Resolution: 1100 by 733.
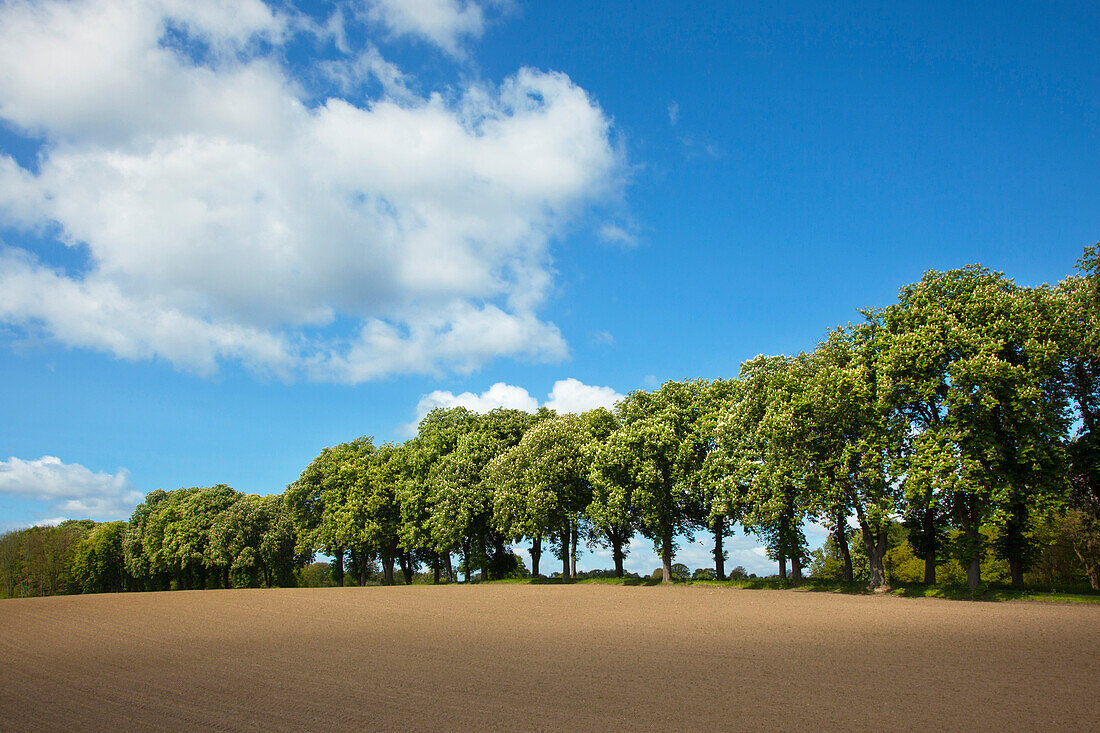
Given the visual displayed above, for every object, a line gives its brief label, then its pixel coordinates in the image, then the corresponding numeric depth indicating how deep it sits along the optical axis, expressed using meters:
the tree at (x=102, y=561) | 112.19
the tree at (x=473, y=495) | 68.56
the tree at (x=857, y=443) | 42.94
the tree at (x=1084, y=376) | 41.09
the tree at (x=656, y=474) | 56.22
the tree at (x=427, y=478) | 72.31
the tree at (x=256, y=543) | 88.81
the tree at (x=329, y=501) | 78.88
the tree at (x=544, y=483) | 61.88
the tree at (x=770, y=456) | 46.72
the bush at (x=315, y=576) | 104.88
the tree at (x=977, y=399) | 38.38
